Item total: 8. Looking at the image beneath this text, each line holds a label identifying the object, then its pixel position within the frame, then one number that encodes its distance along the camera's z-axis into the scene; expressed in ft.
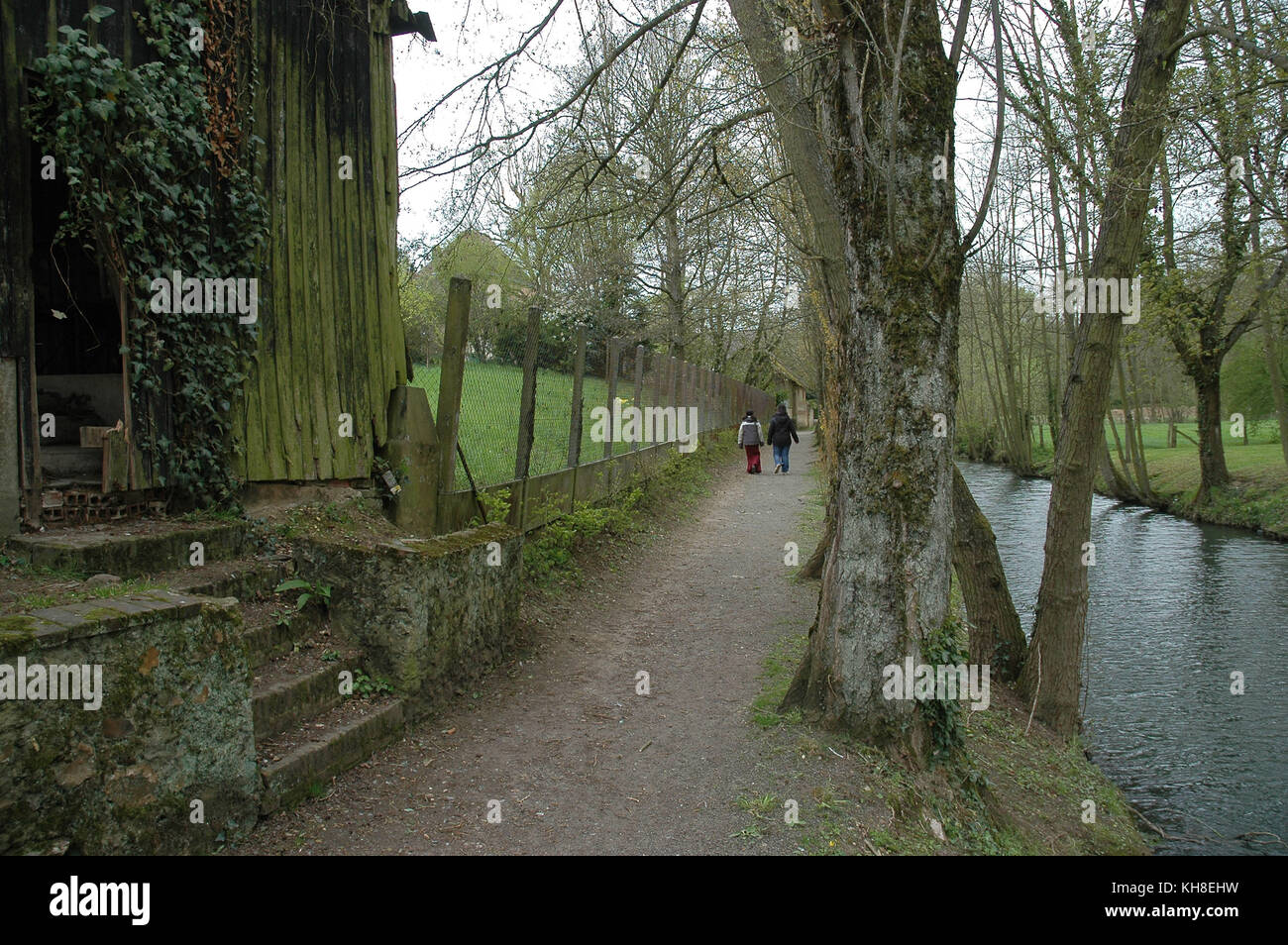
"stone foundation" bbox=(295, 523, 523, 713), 17.06
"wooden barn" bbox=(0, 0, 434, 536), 15.88
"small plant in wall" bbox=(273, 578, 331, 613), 17.01
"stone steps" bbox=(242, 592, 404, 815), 13.67
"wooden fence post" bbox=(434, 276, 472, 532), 23.21
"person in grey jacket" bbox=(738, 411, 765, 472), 71.87
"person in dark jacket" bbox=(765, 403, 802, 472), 74.79
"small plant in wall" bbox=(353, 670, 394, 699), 16.55
